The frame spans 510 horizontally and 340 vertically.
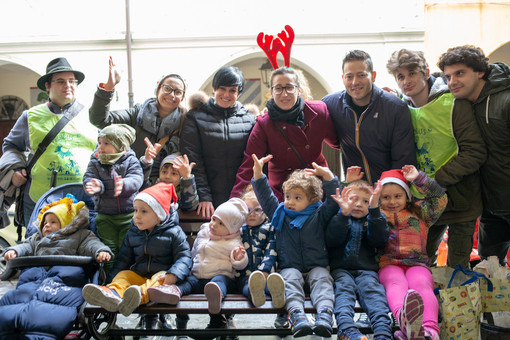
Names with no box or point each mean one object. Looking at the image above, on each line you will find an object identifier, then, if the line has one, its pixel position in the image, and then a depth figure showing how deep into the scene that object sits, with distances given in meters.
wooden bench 2.92
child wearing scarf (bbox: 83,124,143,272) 3.56
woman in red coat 3.70
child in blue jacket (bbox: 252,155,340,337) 3.18
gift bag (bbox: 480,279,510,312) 3.10
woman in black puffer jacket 3.93
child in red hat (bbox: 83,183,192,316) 3.26
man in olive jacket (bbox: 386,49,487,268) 3.44
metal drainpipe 11.21
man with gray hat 4.01
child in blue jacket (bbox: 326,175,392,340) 2.90
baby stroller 3.03
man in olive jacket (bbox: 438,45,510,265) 3.46
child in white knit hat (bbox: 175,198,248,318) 3.32
